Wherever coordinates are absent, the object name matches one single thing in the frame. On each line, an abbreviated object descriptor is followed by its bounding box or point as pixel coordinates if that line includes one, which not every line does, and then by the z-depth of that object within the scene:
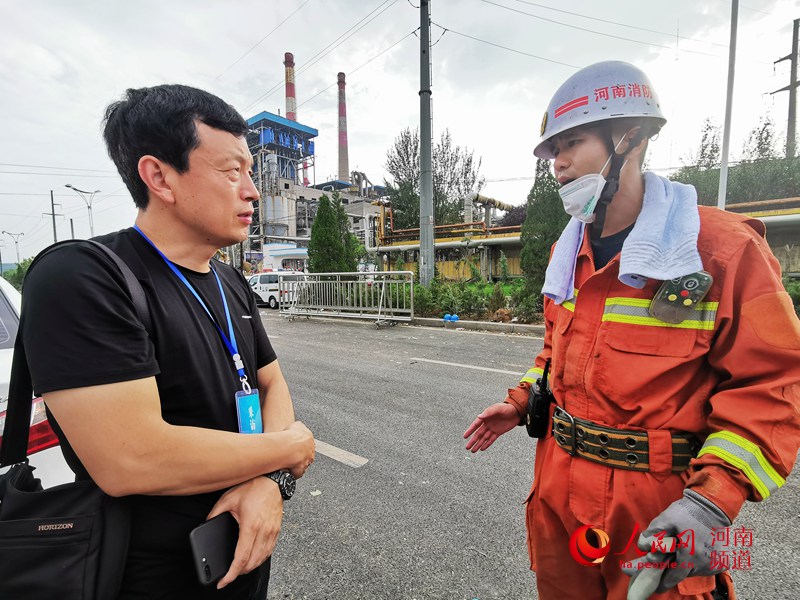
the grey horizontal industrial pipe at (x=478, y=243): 18.53
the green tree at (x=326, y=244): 14.24
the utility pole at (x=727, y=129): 8.59
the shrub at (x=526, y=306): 9.12
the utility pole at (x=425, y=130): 11.33
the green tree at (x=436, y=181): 28.70
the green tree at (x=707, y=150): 20.77
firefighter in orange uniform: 1.03
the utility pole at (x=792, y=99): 18.28
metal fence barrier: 10.51
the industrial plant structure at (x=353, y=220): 13.26
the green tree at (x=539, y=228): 10.47
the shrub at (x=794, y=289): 7.72
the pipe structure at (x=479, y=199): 22.90
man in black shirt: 0.85
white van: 17.22
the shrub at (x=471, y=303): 10.21
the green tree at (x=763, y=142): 19.33
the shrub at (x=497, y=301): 9.95
